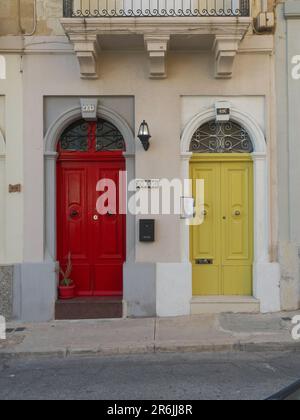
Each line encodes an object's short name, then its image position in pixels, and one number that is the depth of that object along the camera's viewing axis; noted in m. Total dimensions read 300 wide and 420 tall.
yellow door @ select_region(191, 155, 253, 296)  7.97
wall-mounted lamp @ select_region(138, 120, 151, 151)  7.37
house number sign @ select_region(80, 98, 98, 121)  7.74
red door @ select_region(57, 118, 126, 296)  8.03
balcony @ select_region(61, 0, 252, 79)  7.06
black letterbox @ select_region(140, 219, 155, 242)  7.61
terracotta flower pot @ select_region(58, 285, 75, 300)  7.74
